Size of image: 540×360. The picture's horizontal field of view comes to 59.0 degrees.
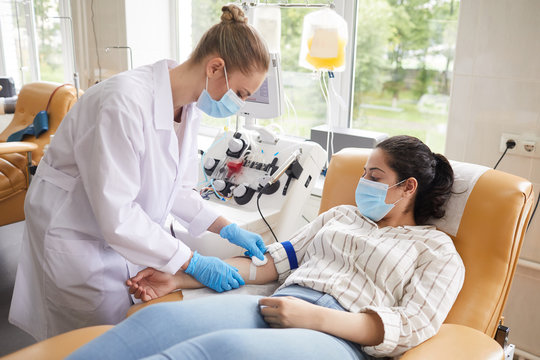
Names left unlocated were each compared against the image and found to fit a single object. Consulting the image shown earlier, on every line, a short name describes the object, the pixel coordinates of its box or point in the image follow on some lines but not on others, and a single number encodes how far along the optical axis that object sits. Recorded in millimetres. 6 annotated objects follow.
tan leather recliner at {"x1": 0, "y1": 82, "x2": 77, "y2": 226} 2777
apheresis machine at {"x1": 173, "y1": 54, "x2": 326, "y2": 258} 1814
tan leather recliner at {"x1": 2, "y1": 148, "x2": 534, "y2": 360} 1286
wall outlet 1780
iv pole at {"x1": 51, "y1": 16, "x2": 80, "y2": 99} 2805
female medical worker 1202
